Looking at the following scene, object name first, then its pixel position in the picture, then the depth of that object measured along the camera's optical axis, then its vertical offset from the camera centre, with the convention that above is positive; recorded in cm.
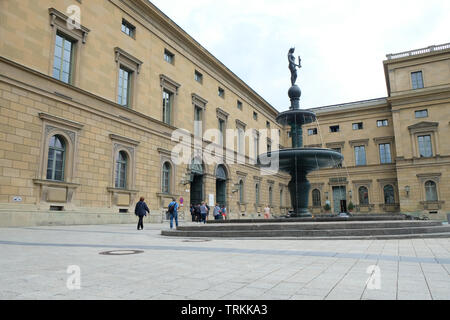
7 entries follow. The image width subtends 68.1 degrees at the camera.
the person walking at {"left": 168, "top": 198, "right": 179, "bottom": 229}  1481 +16
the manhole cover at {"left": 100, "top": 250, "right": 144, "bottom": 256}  614 -75
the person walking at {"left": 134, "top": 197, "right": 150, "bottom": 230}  1430 +12
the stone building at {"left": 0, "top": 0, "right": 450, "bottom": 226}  1477 +613
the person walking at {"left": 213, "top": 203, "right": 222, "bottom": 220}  2179 -4
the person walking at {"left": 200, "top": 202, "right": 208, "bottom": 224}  1970 +11
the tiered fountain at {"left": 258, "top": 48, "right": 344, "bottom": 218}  1291 +213
